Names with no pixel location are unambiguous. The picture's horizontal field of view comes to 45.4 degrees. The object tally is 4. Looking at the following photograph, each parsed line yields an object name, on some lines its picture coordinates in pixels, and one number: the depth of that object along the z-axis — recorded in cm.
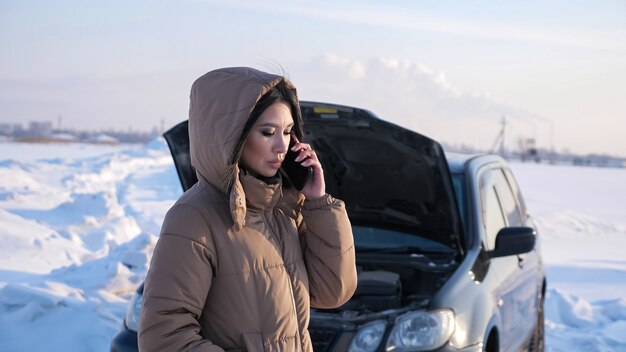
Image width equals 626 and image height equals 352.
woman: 207
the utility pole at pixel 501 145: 8806
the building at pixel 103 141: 8775
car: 409
